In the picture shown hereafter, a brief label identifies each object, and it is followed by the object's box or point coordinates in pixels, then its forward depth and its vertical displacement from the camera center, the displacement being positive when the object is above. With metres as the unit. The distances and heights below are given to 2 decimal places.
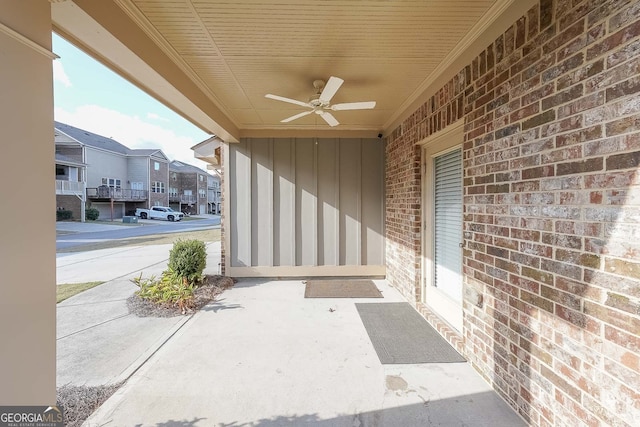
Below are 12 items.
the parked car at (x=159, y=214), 24.95 -0.29
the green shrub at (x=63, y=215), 19.66 -0.24
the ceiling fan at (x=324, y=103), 2.94 +1.27
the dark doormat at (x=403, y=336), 2.65 -1.45
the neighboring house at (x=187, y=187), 33.56 +3.06
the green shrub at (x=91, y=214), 21.42 -0.21
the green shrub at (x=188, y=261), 4.60 -0.87
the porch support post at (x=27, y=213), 1.32 -0.01
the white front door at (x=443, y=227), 3.11 -0.24
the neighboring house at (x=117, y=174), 22.34 +3.51
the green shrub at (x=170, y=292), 3.91 -1.20
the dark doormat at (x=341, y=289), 4.47 -1.40
